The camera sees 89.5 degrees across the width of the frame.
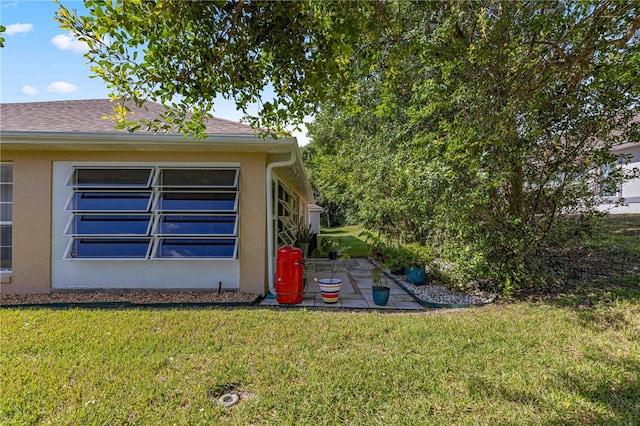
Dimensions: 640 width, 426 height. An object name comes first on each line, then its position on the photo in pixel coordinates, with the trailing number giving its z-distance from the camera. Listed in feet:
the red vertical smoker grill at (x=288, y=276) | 19.12
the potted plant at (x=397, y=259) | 26.63
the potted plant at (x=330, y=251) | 40.62
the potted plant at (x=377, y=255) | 33.10
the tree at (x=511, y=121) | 14.10
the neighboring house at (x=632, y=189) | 47.95
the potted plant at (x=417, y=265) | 25.17
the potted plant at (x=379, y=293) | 19.48
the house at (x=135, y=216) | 20.49
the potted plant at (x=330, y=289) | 19.44
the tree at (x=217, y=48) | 7.98
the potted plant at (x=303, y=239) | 40.34
